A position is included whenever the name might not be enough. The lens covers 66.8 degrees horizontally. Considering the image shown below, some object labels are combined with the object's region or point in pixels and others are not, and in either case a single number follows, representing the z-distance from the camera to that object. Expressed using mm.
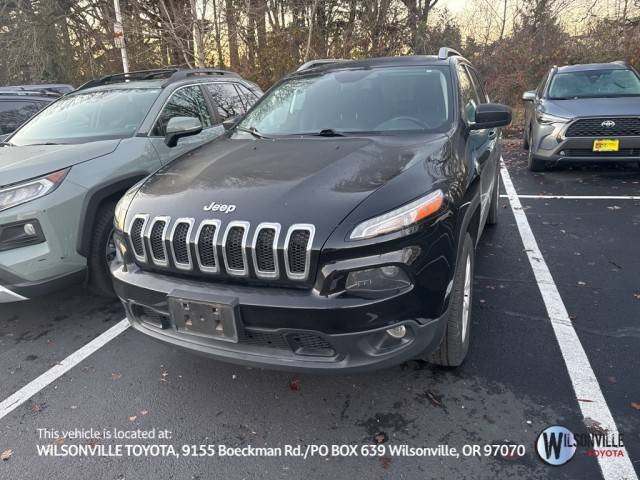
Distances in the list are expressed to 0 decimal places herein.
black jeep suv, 2145
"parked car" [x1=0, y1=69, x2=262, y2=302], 3232
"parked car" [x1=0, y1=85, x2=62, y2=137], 5930
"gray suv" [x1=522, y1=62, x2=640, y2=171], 6590
